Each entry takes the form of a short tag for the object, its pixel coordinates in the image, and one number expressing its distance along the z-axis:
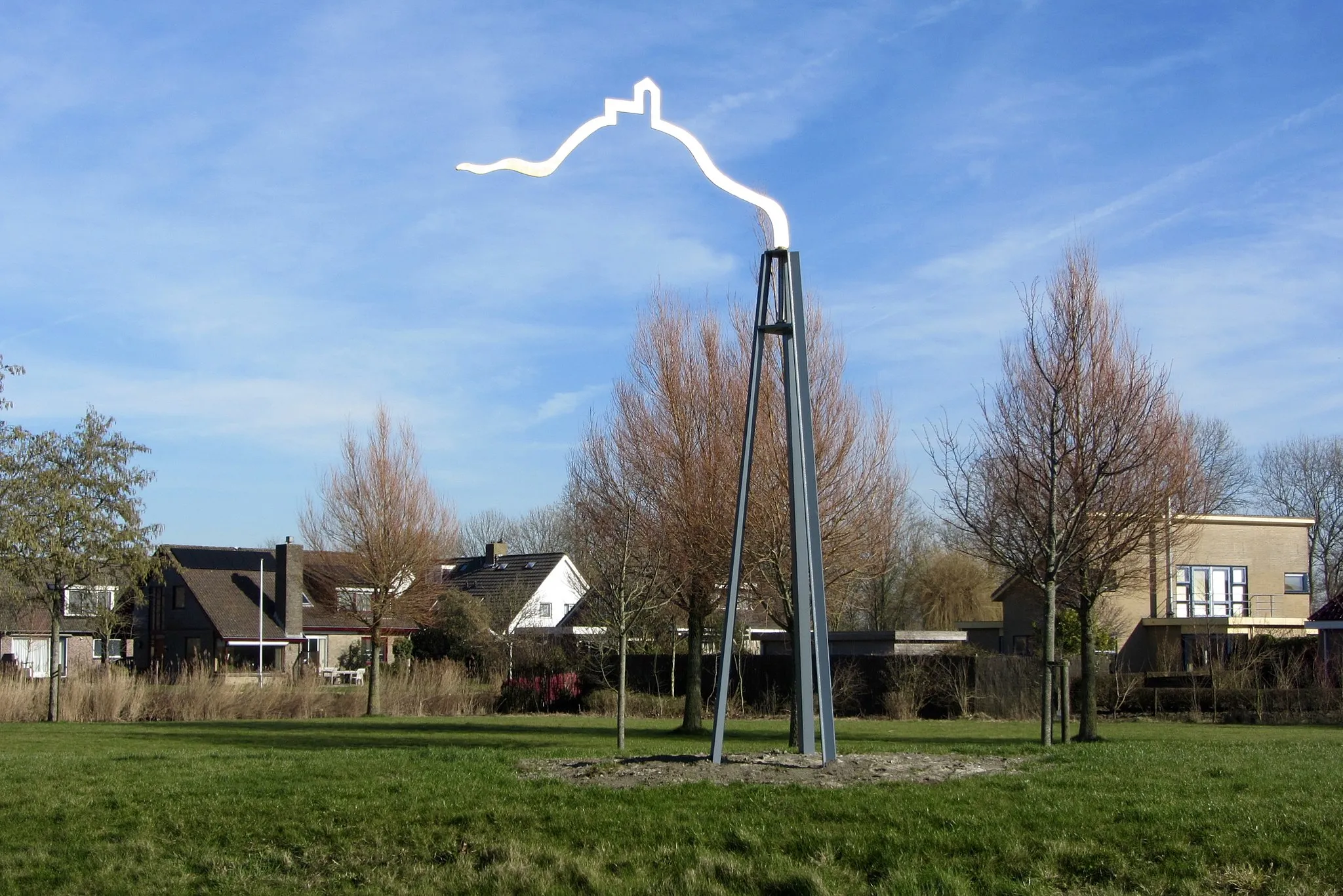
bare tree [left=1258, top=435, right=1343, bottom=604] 59.44
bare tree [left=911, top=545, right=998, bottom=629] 55.72
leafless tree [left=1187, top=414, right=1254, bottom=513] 24.05
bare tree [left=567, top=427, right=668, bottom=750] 21.14
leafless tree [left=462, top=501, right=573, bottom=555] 81.31
